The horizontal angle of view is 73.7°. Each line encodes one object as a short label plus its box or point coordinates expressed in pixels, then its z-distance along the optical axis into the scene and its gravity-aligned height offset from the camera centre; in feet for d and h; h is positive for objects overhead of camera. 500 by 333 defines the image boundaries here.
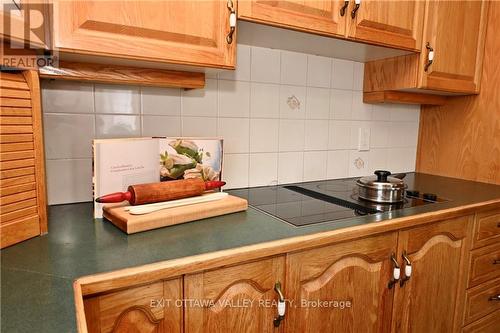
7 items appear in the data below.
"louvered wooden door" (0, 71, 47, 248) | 2.41 -0.31
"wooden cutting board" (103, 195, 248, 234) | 2.83 -0.83
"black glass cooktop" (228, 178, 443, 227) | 3.58 -0.92
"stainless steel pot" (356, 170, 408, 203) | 4.10 -0.74
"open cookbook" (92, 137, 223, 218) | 3.15 -0.41
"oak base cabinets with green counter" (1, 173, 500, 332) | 1.87 -0.97
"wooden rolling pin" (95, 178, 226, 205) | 3.06 -0.66
